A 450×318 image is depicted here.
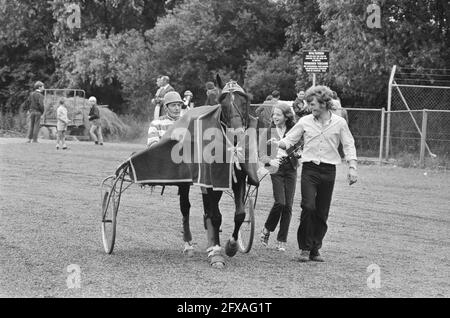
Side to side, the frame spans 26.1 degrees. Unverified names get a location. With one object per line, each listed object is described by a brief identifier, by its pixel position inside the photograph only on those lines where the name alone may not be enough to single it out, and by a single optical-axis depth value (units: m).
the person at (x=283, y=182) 11.56
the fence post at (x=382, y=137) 27.74
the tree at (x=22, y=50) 46.50
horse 9.60
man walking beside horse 10.45
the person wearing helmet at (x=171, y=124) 10.96
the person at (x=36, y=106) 31.31
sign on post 25.52
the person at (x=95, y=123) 34.84
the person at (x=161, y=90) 12.98
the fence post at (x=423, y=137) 26.14
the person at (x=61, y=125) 30.23
